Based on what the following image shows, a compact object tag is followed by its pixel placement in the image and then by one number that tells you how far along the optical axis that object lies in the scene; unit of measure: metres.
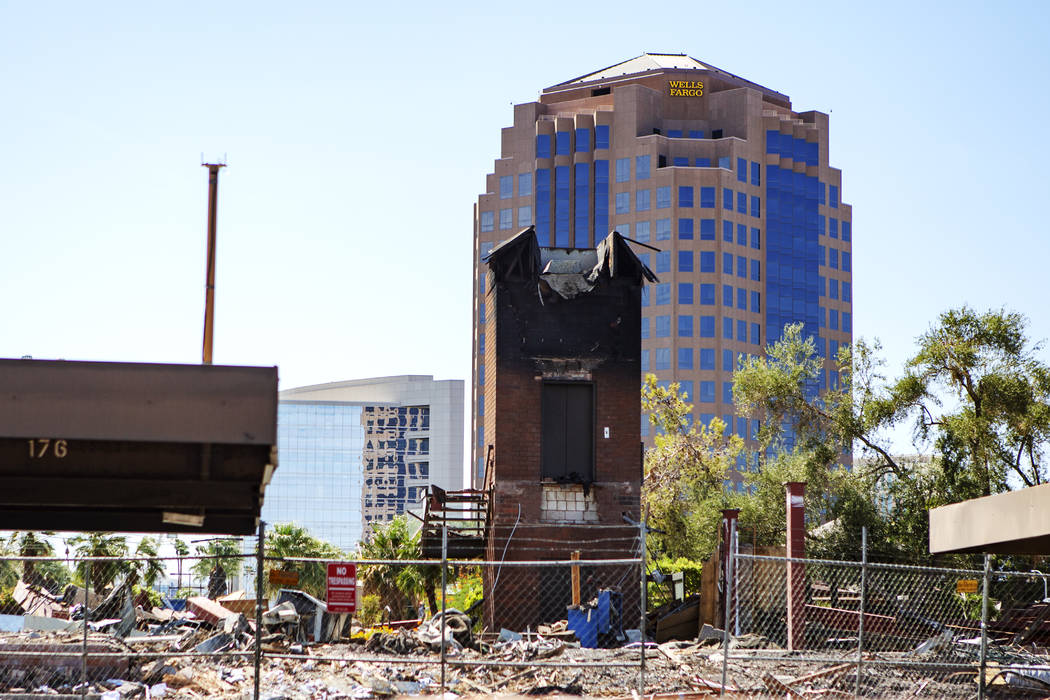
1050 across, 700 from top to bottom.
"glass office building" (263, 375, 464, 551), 190.75
